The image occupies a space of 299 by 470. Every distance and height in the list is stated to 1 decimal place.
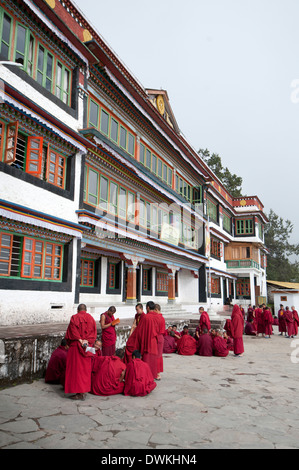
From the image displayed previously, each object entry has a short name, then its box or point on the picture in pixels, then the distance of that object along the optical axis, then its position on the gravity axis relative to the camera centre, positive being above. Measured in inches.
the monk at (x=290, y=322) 677.9 -52.2
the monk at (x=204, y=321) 474.6 -36.1
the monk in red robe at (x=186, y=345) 426.0 -62.1
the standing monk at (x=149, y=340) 275.7 -35.7
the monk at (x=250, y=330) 715.0 -71.4
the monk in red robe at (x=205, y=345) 423.5 -61.0
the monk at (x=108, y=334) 307.7 -35.7
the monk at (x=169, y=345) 437.4 -62.9
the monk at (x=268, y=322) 675.4 -52.5
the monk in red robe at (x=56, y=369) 262.2 -55.7
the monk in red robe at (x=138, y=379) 239.8 -58.3
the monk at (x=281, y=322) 704.7 -54.2
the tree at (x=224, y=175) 1760.6 +591.4
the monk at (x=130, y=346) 281.0 -41.3
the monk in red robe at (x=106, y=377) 240.7 -56.7
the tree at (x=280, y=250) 1946.4 +244.7
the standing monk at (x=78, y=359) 225.6 -42.1
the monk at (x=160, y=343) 287.3 -40.9
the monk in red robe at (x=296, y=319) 691.5 -47.6
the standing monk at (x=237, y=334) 427.8 -47.8
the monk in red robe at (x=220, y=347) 425.4 -63.0
